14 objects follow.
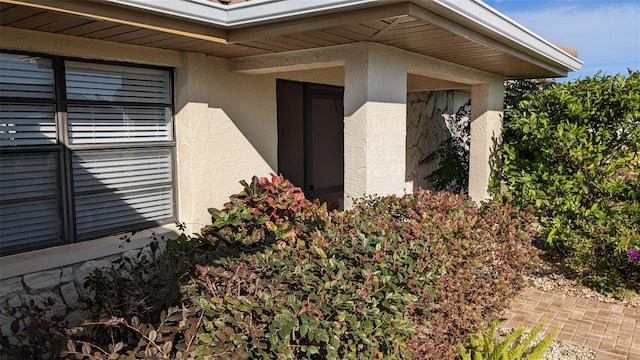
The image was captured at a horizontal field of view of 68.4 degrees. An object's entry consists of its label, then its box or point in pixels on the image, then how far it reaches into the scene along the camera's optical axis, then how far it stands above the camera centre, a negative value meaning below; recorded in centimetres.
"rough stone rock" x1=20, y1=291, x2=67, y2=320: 404 -141
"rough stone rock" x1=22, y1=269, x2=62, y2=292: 412 -124
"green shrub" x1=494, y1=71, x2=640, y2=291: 620 -45
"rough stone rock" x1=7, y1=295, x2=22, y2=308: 405 -139
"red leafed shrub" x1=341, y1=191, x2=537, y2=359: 338 -98
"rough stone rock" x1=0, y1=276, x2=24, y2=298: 403 -126
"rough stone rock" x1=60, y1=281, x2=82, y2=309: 421 -138
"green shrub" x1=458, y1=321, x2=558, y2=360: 350 -160
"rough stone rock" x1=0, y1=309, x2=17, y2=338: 379 -149
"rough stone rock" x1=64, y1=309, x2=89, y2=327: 337 -129
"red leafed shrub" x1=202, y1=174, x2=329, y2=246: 408 -80
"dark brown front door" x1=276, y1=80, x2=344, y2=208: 748 +8
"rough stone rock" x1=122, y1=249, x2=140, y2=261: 477 -116
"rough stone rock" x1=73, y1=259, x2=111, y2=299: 437 -122
